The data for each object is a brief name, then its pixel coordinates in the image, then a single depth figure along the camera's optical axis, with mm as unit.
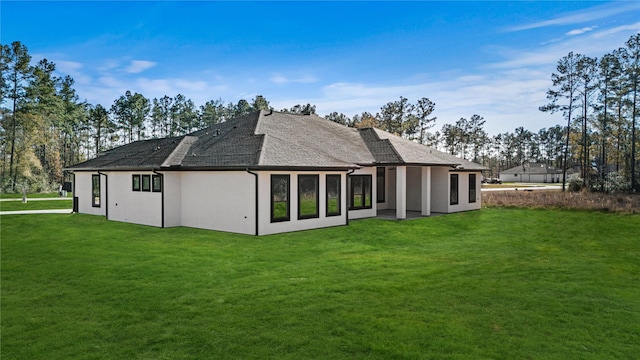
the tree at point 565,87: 33719
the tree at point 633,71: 30656
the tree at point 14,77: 35156
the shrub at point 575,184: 33531
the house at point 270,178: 13281
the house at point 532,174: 78000
